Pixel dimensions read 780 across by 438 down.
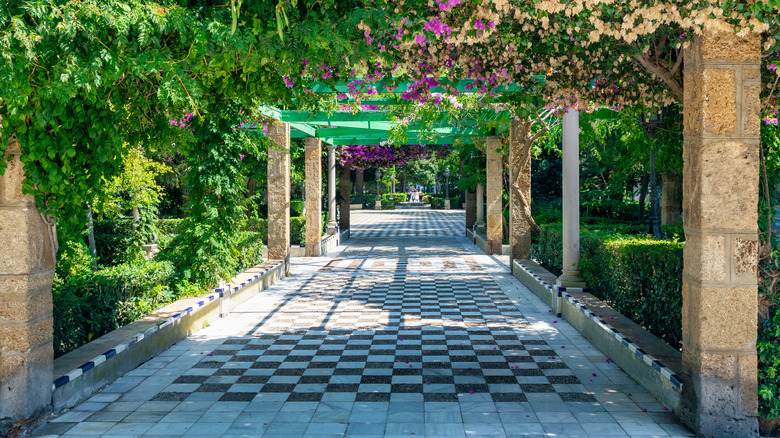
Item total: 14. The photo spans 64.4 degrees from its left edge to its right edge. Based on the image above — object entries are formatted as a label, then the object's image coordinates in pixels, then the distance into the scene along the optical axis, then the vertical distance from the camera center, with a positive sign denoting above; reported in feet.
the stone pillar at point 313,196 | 52.75 -0.01
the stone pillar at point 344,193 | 75.72 +0.32
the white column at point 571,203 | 30.09 -0.48
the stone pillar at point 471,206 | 76.07 -1.51
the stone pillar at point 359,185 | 143.64 +2.59
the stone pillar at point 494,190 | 53.31 +0.36
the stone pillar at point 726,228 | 14.10 -0.84
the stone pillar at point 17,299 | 14.92 -2.42
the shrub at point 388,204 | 163.19 -2.34
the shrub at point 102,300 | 20.14 -3.71
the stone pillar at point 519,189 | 41.93 +0.33
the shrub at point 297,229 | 59.45 -3.18
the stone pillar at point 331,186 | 63.62 +1.01
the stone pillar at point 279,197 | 42.45 -0.05
